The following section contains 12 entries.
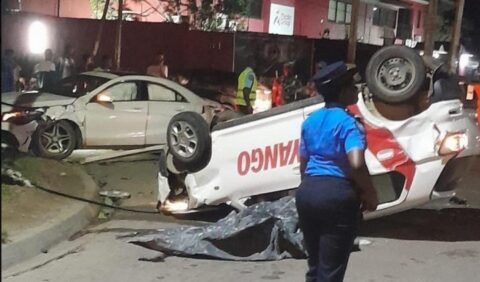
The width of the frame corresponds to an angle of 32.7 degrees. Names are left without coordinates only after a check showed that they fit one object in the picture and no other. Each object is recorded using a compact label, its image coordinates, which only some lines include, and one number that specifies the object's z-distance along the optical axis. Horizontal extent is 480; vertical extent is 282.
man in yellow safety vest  14.26
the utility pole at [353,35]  22.38
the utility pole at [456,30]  22.34
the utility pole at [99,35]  22.53
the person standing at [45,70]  17.06
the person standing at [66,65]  17.97
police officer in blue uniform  4.31
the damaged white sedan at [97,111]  11.95
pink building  26.08
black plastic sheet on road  6.84
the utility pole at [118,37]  21.33
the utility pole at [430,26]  20.52
